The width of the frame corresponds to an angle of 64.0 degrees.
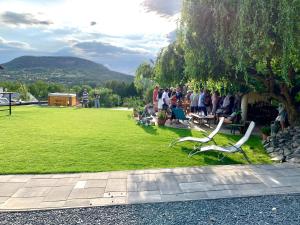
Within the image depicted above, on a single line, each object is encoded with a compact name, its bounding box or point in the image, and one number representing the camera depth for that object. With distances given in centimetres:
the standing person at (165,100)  1138
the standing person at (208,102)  1196
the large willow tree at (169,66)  1083
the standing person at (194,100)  1210
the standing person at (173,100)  1228
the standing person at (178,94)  1335
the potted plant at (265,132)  707
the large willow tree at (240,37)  473
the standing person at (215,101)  1121
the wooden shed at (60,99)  1935
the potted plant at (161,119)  951
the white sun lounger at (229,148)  508
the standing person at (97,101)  1928
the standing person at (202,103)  1128
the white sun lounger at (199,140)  594
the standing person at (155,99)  1338
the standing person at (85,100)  1885
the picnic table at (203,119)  980
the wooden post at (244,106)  966
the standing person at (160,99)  1160
